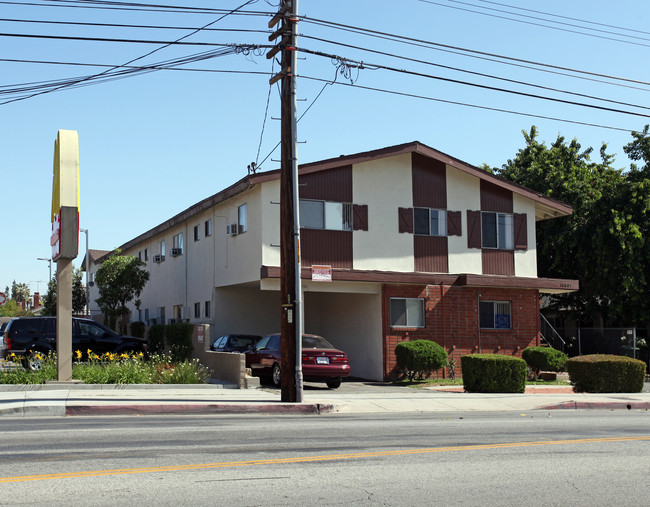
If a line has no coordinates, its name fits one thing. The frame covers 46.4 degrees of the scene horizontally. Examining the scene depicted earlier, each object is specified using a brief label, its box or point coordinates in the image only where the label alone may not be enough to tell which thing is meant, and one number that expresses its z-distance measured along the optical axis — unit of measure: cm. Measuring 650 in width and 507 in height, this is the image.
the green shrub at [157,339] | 2848
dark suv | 2327
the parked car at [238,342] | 2461
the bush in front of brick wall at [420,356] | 2430
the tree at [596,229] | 3219
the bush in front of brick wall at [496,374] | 2098
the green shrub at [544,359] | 2648
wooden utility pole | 1672
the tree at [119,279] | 3534
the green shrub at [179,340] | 2513
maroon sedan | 2114
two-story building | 2536
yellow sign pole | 1866
